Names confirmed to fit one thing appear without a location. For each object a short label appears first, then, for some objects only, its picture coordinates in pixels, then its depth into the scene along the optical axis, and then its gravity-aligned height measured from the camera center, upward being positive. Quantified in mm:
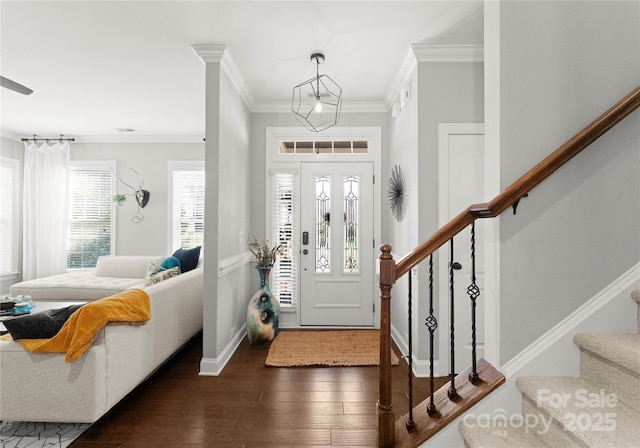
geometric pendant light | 3508 +1484
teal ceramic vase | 3547 -986
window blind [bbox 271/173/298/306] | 4152 -170
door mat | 3074 -1276
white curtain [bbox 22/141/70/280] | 5242 +226
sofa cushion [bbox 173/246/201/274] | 4141 -432
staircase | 1174 -705
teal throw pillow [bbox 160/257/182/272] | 4099 -493
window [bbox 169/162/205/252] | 5441 +349
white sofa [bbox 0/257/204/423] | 1907 -939
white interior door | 2814 -225
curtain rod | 5375 +1378
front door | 4109 -240
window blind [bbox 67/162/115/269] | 5480 +172
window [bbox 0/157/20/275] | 5172 +143
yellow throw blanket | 1896 -635
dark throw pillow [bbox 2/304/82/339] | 1900 -603
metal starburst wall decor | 3338 +343
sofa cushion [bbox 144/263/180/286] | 3602 -573
